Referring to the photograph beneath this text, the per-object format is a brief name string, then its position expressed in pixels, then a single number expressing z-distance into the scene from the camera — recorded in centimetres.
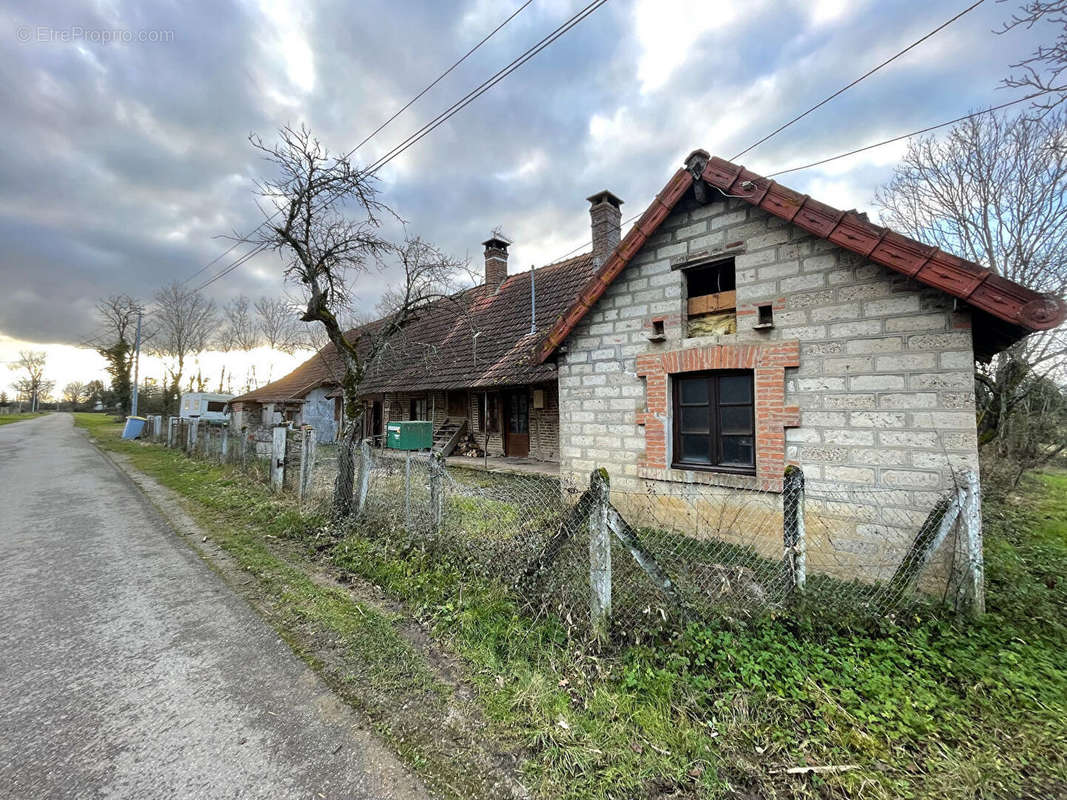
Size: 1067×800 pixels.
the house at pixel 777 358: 434
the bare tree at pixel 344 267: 686
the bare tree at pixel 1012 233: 995
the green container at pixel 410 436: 1602
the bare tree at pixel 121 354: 3588
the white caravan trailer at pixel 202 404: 3345
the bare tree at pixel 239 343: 4369
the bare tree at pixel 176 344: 3653
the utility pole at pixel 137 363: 2782
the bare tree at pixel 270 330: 4066
